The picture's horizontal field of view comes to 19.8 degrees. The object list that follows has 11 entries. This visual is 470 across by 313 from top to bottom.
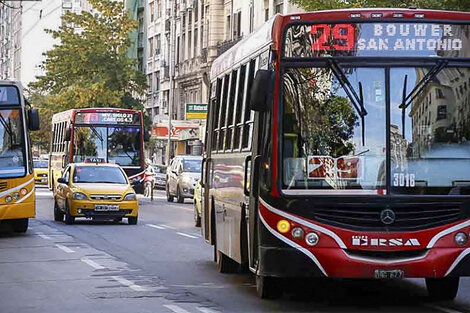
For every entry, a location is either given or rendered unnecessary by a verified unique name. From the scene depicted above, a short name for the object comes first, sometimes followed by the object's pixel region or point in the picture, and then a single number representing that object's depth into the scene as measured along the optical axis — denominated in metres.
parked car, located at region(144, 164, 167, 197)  68.94
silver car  47.25
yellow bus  25.81
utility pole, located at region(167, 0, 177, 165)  81.45
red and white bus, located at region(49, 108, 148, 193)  45.03
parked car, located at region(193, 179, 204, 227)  30.53
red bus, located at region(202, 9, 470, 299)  12.78
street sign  63.37
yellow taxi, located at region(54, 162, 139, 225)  30.48
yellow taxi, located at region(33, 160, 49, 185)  71.94
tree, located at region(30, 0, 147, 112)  79.69
